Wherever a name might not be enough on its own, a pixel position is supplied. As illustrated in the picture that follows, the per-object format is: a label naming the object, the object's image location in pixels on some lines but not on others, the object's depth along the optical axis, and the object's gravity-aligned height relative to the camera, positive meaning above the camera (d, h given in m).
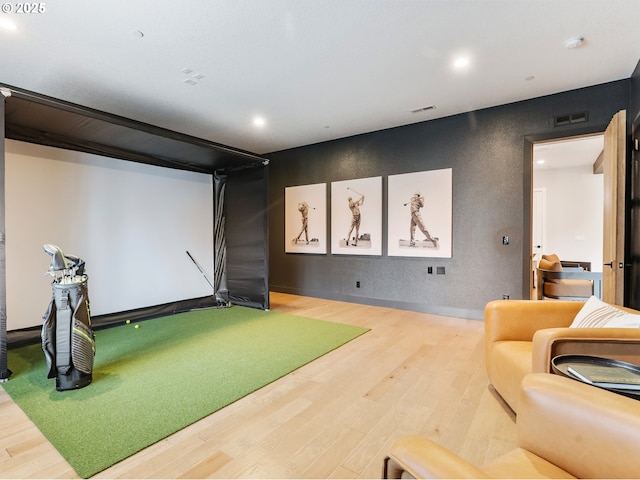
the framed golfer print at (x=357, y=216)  5.45 +0.42
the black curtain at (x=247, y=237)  5.24 +0.03
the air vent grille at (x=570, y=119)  3.80 +1.54
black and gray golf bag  2.48 -0.78
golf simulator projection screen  3.76 +0.16
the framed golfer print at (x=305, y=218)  6.15 +0.43
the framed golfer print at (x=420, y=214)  4.78 +0.42
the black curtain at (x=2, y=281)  2.67 -0.39
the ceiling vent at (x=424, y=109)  4.34 +1.89
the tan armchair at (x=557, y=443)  0.86 -0.62
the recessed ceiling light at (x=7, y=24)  2.50 +1.76
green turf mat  1.92 -1.22
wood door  3.05 +0.28
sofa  1.67 -0.59
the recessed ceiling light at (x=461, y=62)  3.15 +1.86
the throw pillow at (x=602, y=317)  1.77 -0.46
